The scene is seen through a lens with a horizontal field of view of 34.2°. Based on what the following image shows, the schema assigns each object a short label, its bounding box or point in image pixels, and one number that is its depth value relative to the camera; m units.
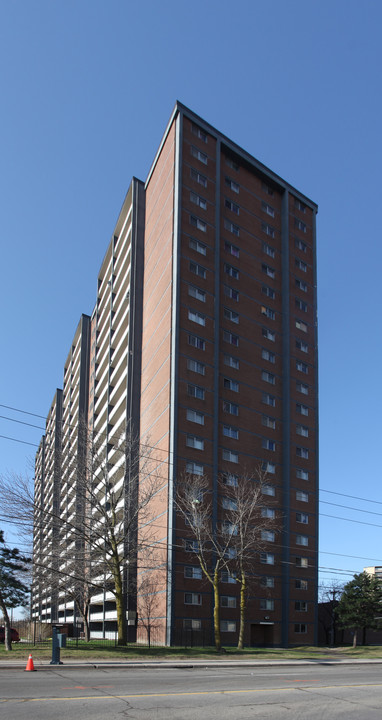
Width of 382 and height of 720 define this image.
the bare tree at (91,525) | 36.50
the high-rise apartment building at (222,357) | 50.62
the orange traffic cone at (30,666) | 20.84
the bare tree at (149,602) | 47.72
